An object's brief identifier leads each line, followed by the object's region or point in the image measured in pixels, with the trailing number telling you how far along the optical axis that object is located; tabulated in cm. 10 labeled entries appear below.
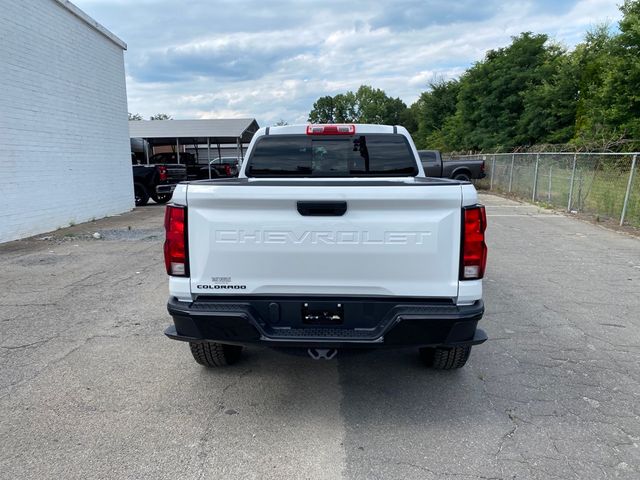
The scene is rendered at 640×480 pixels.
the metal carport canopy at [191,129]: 2747
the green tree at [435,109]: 5768
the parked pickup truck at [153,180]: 1783
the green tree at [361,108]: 10356
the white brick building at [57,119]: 986
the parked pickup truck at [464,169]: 2155
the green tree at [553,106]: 2866
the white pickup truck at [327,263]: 274
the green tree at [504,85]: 3459
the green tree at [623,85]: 2041
